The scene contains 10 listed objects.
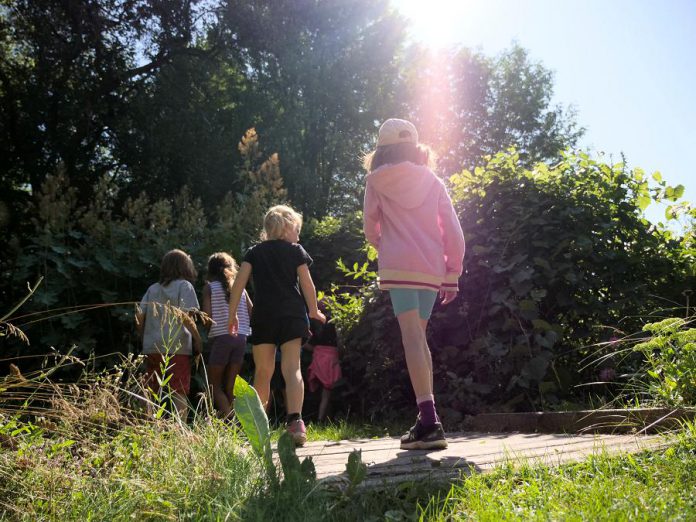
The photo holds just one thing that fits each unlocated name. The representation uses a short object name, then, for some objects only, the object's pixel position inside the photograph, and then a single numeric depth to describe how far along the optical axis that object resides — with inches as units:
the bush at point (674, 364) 142.0
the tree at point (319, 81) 759.1
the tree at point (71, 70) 634.2
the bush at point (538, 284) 215.3
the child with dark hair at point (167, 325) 231.3
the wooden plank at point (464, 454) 110.0
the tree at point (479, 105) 1061.8
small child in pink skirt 284.8
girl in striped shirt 264.4
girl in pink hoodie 151.3
